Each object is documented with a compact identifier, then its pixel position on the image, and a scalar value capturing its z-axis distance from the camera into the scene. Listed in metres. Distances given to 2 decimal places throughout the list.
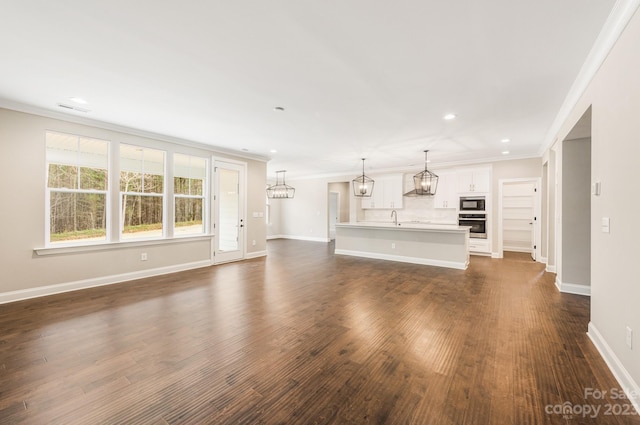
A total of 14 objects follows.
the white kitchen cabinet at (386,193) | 8.79
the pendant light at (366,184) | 9.03
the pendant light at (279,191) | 10.72
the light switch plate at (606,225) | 2.19
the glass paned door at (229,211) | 6.26
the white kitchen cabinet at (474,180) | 7.32
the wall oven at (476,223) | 7.31
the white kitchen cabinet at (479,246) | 7.31
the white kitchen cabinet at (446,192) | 7.87
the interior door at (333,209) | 11.44
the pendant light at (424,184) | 6.63
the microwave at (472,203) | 7.35
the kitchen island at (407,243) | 5.84
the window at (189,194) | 5.57
